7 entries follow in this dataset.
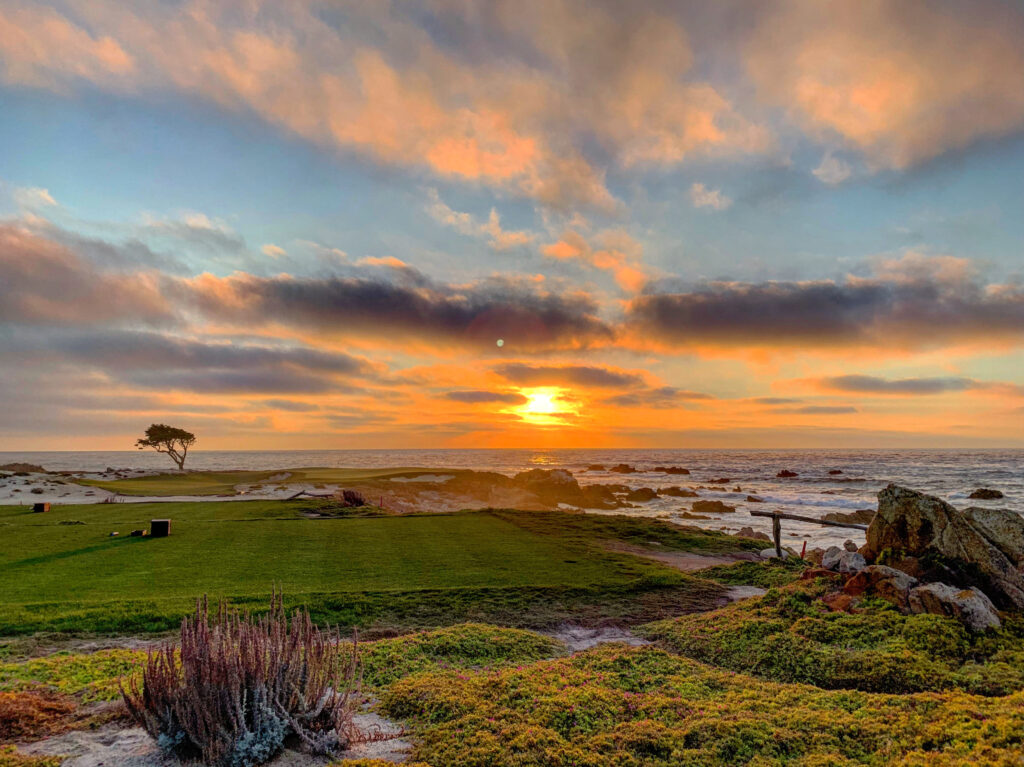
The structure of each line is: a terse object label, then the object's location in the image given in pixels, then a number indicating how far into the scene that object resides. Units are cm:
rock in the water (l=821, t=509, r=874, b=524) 2877
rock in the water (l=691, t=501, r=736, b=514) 3819
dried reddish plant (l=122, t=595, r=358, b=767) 495
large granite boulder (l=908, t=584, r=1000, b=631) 787
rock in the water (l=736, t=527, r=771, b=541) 2499
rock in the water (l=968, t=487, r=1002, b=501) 4209
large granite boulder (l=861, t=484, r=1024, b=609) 901
